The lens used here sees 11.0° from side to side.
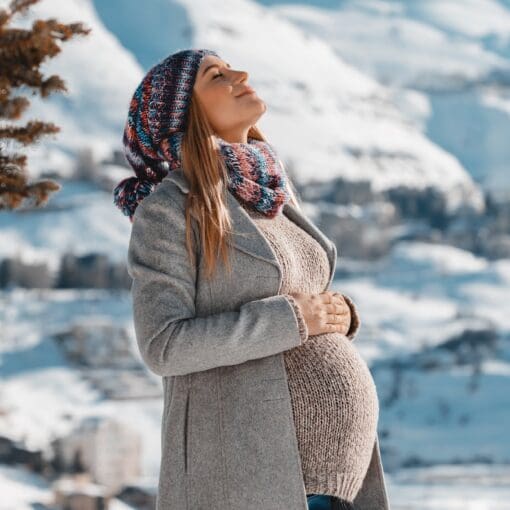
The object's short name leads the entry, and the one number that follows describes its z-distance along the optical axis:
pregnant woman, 4.47
